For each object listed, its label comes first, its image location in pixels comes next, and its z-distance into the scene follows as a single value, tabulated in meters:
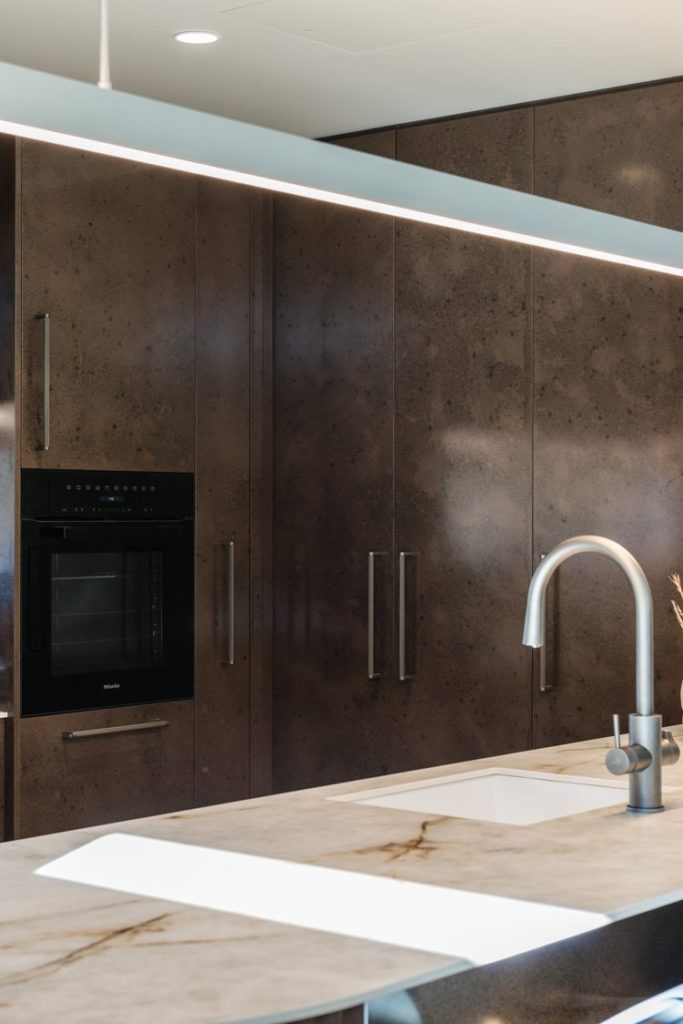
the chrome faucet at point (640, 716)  2.24
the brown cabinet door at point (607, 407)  3.86
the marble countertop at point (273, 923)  1.36
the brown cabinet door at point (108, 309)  3.91
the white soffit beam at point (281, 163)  1.46
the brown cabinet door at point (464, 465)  4.10
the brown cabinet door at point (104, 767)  3.89
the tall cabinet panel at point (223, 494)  4.35
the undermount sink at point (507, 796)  2.55
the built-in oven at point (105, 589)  3.92
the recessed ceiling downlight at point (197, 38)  3.50
